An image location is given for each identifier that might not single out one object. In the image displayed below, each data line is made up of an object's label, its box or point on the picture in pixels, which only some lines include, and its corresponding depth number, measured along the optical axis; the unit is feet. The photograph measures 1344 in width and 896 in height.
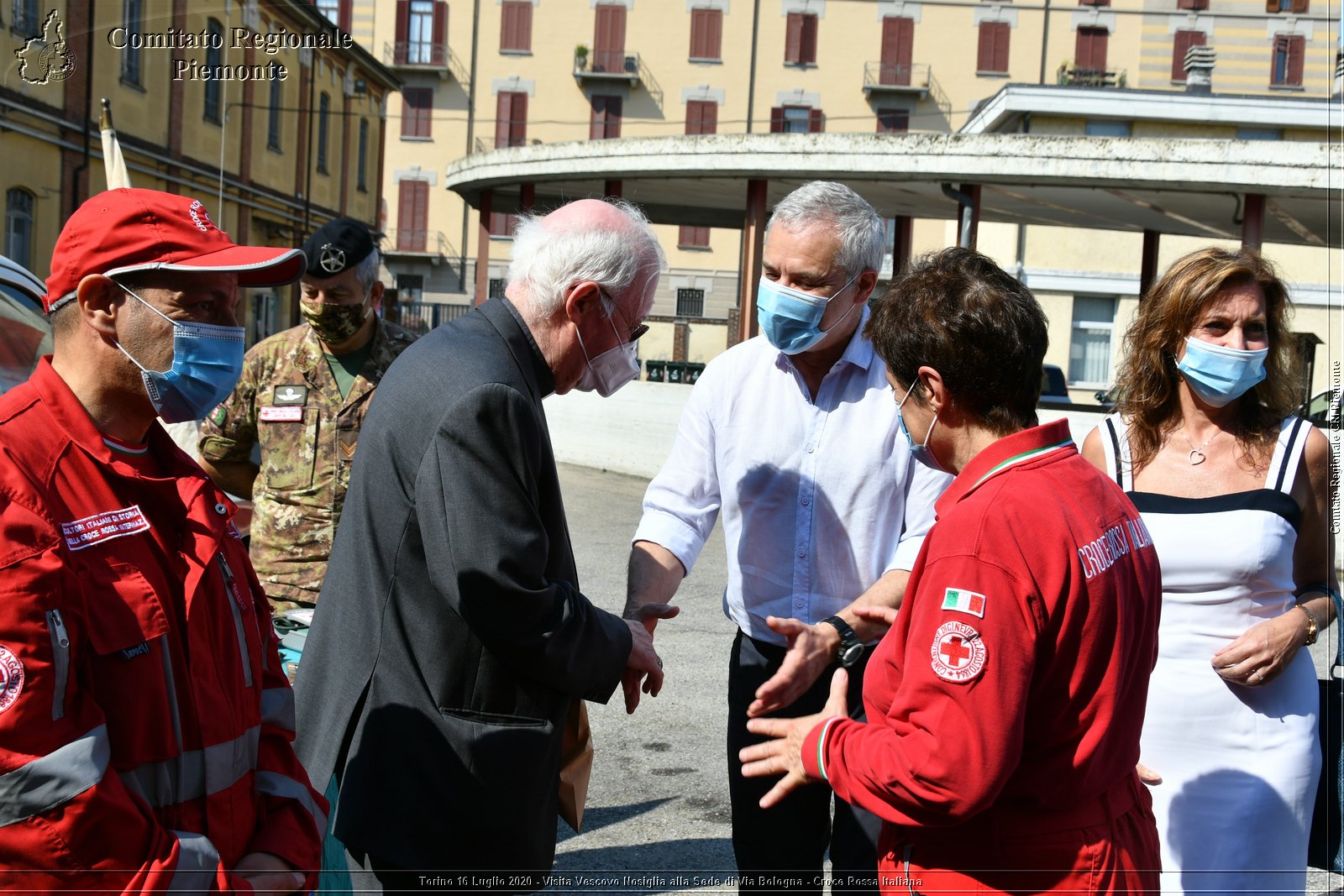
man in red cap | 5.16
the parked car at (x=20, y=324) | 12.42
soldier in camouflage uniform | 13.44
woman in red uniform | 5.96
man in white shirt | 9.95
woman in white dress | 9.34
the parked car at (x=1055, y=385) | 73.20
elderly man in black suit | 7.43
